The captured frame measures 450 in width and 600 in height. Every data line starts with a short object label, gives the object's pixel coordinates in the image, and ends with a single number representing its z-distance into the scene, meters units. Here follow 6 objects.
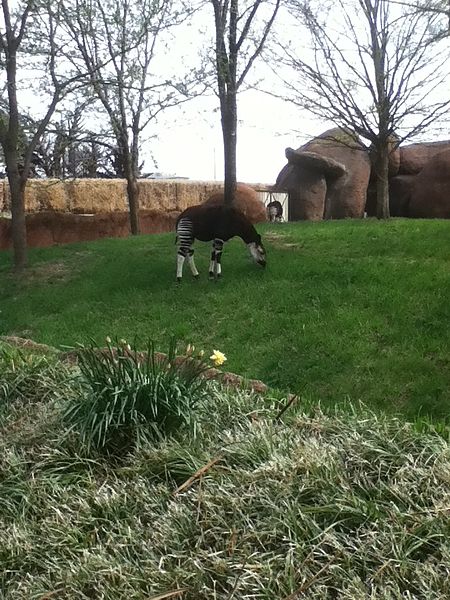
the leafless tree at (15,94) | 12.11
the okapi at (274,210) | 18.72
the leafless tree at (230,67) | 13.16
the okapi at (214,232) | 10.89
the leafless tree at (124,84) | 12.41
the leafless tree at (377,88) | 14.47
